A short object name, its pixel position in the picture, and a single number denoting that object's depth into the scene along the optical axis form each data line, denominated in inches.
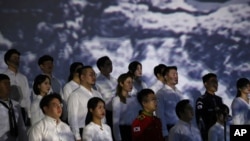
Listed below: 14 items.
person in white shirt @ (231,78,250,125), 466.2
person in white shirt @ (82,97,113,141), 384.5
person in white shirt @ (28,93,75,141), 368.8
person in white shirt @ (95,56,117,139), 465.7
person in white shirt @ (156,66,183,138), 448.2
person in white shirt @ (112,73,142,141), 432.6
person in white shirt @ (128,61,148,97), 473.1
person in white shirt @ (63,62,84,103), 445.5
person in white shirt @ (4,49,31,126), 451.7
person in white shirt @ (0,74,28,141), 400.5
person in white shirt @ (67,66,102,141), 412.2
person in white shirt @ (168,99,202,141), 404.2
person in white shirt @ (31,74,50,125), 418.6
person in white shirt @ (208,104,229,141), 428.3
